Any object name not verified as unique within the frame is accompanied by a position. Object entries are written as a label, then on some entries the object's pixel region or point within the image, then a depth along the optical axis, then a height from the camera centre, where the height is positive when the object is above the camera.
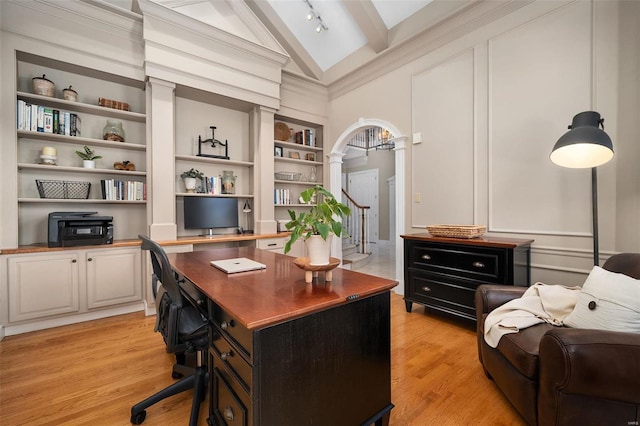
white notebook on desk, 1.52 -0.33
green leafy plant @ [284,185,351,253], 1.17 -0.04
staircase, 5.10 -0.72
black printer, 2.60 -0.17
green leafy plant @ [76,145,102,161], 2.91 +0.62
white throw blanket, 1.50 -0.60
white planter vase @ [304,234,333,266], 1.22 -0.17
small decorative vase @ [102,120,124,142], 3.05 +0.93
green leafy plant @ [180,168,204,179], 3.56 +0.50
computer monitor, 3.54 -0.02
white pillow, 1.17 -0.43
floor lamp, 1.75 +0.43
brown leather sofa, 1.03 -0.70
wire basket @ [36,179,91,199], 2.69 +0.24
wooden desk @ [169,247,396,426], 0.93 -0.54
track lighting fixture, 3.83 +2.84
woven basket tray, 2.50 -0.20
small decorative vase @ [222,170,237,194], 3.92 +0.43
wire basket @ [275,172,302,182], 4.50 +0.60
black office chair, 1.31 -0.60
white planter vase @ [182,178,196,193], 3.54 +0.36
